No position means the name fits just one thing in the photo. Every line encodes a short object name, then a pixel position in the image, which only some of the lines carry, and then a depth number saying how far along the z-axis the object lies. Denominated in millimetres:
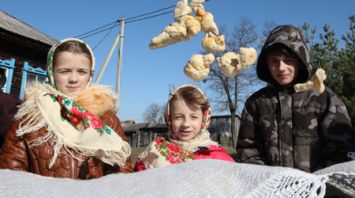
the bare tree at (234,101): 20845
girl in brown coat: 1881
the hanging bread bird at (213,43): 2420
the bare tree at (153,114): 43728
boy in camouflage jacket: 2176
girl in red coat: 2330
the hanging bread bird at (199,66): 2379
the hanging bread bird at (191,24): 2420
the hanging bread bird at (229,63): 2432
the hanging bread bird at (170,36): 2406
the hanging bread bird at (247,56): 2430
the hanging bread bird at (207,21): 2457
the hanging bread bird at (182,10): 2490
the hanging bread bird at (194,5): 2523
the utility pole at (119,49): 13881
